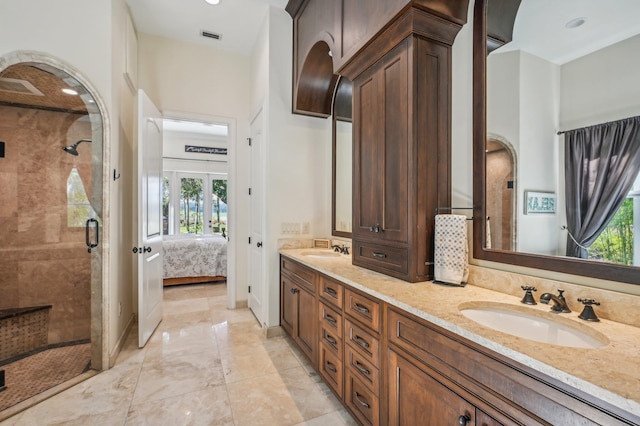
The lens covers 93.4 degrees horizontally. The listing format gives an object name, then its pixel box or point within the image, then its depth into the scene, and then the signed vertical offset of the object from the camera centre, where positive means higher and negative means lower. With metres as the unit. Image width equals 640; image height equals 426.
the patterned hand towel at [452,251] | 1.51 -0.19
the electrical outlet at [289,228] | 3.02 -0.15
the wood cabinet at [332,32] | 1.58 +1.25
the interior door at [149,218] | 2.74 -0.05
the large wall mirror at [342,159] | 2.90 +0.53
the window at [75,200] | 2.94 +0.12
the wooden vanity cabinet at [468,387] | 0.74 -0.53
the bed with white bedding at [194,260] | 4.69 -0.76
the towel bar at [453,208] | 1.59 +0.03
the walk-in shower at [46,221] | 2.68 -0.08
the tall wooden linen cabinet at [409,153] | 1.62 +0.34
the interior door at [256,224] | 3.17 -0.12
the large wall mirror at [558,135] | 1.07 +0.33
